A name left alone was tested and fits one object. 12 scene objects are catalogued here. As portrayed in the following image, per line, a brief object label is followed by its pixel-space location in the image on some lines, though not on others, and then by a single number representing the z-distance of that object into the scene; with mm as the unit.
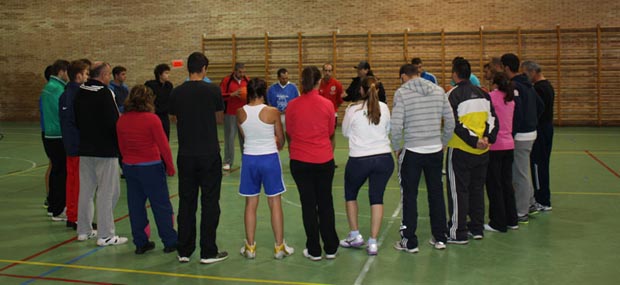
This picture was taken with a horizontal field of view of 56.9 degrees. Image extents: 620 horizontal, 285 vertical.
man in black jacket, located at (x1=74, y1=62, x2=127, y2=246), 5836
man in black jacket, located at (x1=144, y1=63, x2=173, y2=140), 9327
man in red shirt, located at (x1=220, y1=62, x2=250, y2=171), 10336
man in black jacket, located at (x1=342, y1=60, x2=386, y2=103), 8430
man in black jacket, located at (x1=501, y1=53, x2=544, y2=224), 6527
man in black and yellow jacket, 5735
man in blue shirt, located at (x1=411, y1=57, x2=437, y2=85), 8891
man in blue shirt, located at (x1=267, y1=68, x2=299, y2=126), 9414
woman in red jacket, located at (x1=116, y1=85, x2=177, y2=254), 5461
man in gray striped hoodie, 5422
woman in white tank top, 5242
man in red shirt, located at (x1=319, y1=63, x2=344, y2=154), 9898
